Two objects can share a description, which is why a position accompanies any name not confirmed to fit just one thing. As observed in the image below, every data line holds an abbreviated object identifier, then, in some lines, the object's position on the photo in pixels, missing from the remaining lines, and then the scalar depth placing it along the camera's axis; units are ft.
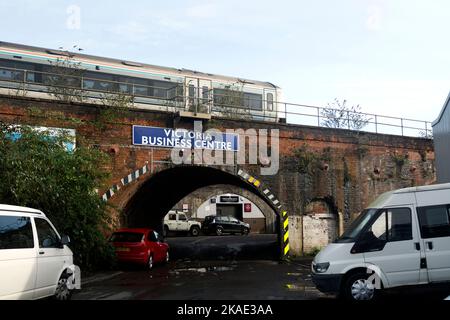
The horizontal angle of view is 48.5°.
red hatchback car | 61.93
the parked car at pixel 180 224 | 142.10
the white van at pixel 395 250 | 33.32
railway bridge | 63.98
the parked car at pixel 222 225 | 144.97
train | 71.77
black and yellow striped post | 74.51
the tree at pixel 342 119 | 85.06
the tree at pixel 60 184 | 45.60
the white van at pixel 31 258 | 27.99
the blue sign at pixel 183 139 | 66.95
